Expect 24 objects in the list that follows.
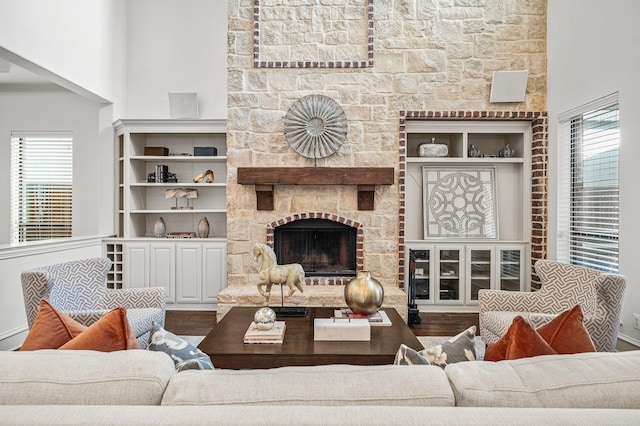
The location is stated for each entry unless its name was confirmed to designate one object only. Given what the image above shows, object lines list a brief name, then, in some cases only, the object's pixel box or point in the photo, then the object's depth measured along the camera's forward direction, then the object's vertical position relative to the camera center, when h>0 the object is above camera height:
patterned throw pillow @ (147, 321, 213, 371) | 1.33 -0.43
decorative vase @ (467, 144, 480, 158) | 4.78 +0.66
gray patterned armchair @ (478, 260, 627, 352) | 2.50 -0.60
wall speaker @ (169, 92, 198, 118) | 5.15 +1.26
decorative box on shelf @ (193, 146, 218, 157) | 5.11 +0.70
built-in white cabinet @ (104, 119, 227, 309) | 4.89 +0.02
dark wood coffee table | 2.18 -0.73
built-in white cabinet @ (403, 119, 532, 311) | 4.69 -0.21
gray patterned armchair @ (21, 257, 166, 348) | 2.61 -0.60
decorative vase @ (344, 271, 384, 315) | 2.71 -0.53
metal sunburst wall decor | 4.54 +0.85
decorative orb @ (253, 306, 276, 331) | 2.43 -0.62
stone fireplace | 4.57 +1.52
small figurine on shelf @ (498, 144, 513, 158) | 4.79 +0.66
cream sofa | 0.82 -0.39
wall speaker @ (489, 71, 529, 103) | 4.46 +1.31
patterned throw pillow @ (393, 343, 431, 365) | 1.18 -0.41
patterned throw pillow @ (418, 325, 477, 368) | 1.32 -0.44
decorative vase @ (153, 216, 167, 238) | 5.14 -0.23
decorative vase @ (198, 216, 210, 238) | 5.13 -0.23
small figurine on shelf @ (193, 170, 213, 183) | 5.18 +0.40
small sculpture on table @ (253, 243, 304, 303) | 2.91 -0.43
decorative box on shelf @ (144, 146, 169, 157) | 5.12 +0.70
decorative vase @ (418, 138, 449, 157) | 4.73 +0.67
